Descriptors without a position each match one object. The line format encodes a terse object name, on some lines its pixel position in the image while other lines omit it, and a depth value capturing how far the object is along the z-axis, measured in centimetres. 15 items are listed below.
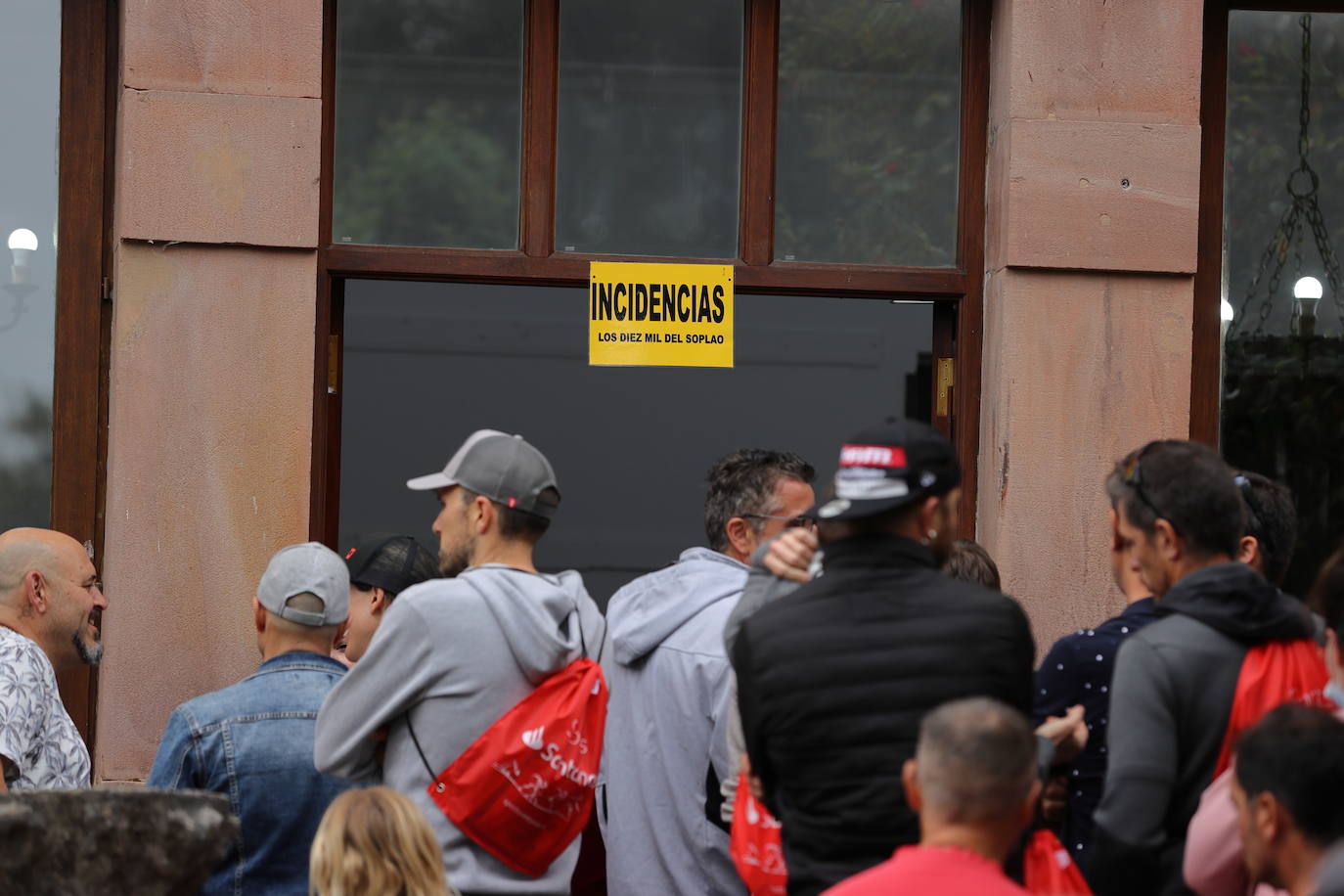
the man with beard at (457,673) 778
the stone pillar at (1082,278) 1187
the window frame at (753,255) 1212
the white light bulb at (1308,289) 1298
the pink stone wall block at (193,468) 1135
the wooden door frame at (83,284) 1188
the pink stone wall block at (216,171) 1147
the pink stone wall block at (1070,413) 1184
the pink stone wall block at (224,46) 1149
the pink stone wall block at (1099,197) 1198
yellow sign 1231
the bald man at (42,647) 885
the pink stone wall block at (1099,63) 1209
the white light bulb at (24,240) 1210
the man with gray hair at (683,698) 953
